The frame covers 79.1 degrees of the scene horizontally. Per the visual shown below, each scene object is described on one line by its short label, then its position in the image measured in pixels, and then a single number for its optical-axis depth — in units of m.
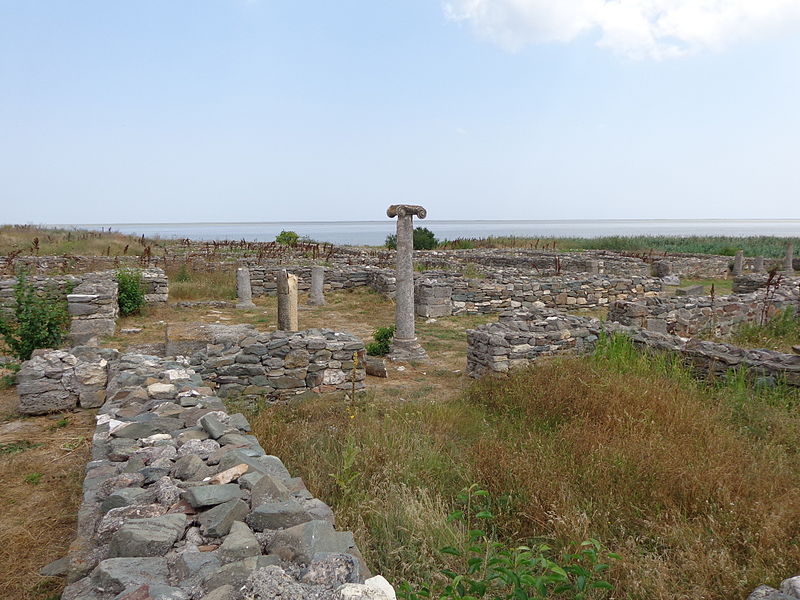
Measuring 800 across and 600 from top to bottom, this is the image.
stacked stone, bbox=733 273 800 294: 16.22
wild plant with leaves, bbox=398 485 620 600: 2.46
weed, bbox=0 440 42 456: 4.79
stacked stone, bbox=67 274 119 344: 10.19
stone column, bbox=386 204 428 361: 9.65
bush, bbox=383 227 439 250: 32.60
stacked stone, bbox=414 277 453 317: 13.79
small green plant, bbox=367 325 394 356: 9.96
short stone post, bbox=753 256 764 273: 22.52
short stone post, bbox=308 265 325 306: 15.64
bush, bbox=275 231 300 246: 30.81
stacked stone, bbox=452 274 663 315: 14.54
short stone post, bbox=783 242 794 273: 22.31
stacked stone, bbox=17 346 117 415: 5.70
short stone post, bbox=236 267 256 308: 15.13
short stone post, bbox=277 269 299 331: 9.73
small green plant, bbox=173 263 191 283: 17.92
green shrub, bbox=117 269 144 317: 12.75
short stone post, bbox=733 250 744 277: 22.89
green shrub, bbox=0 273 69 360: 7.46
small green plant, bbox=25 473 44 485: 4.16
